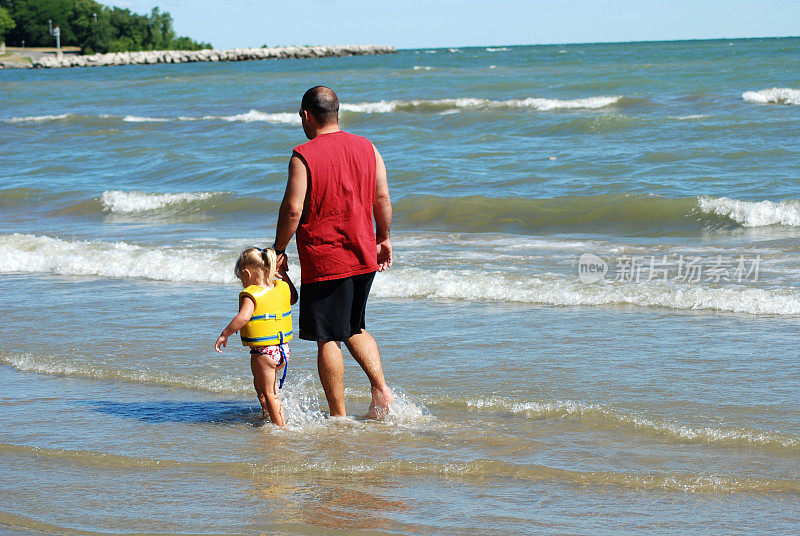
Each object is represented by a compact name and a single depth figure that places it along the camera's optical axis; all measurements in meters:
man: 8.28
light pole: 194.60
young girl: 8.55
